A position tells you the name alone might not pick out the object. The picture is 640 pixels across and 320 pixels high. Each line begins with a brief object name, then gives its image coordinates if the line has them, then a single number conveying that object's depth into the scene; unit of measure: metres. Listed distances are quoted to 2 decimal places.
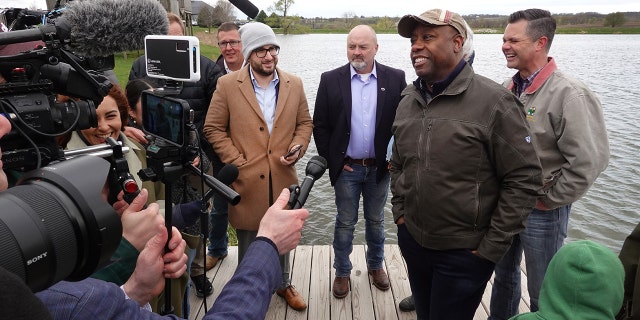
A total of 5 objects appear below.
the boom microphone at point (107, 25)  1.45
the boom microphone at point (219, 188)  1.33
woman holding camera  1.32
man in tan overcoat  2.95
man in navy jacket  3.18
